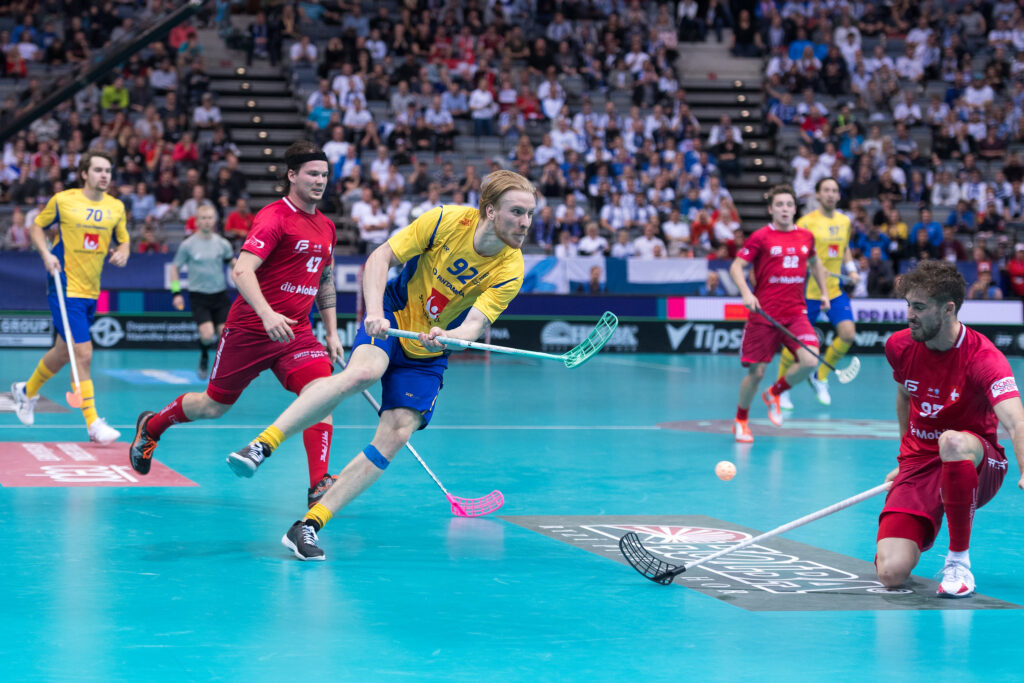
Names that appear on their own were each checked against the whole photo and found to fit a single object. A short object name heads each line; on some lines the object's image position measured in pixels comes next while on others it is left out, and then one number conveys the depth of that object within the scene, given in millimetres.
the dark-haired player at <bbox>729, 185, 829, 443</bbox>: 22453
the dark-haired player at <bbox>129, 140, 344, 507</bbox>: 14305
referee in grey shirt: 30937
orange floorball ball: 16312
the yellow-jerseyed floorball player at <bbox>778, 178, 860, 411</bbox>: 26922
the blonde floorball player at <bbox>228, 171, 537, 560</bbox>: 12289
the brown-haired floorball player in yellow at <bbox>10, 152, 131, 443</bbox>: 19781
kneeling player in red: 11227
